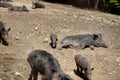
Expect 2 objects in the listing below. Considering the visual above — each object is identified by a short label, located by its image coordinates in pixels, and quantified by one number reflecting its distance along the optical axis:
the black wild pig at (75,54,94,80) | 4.34
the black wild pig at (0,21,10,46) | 5.52
